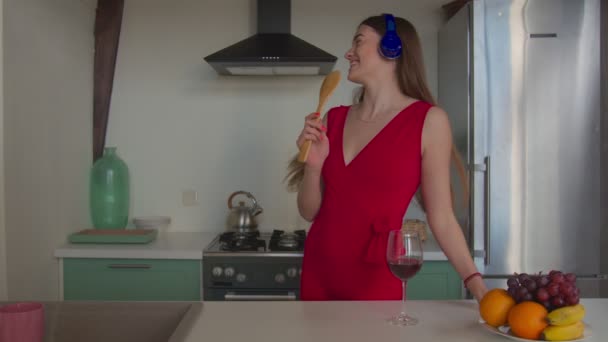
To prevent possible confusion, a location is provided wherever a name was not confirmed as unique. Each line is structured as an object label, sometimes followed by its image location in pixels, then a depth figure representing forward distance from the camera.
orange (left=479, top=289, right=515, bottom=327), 1.10
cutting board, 2.68
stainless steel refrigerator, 2.53
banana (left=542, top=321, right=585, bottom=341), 1.02
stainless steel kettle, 2.94
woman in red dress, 1.58
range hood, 2.62
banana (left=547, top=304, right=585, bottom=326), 1.02
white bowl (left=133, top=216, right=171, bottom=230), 3.01
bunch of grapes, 1.05
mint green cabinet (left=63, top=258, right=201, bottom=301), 2.58
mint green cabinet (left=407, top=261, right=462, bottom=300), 2.59
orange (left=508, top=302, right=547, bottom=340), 1.03
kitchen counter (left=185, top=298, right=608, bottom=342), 1.10
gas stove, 2.57
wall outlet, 3.15
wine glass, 1.14
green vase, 2.96
